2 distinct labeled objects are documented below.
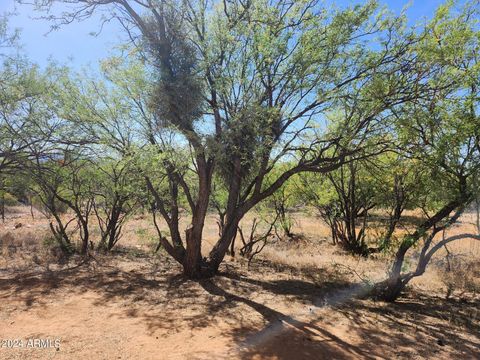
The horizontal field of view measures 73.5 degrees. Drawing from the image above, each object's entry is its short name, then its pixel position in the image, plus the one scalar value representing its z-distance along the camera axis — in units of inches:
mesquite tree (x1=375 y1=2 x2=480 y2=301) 221.9
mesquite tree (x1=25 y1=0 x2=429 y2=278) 269.4
